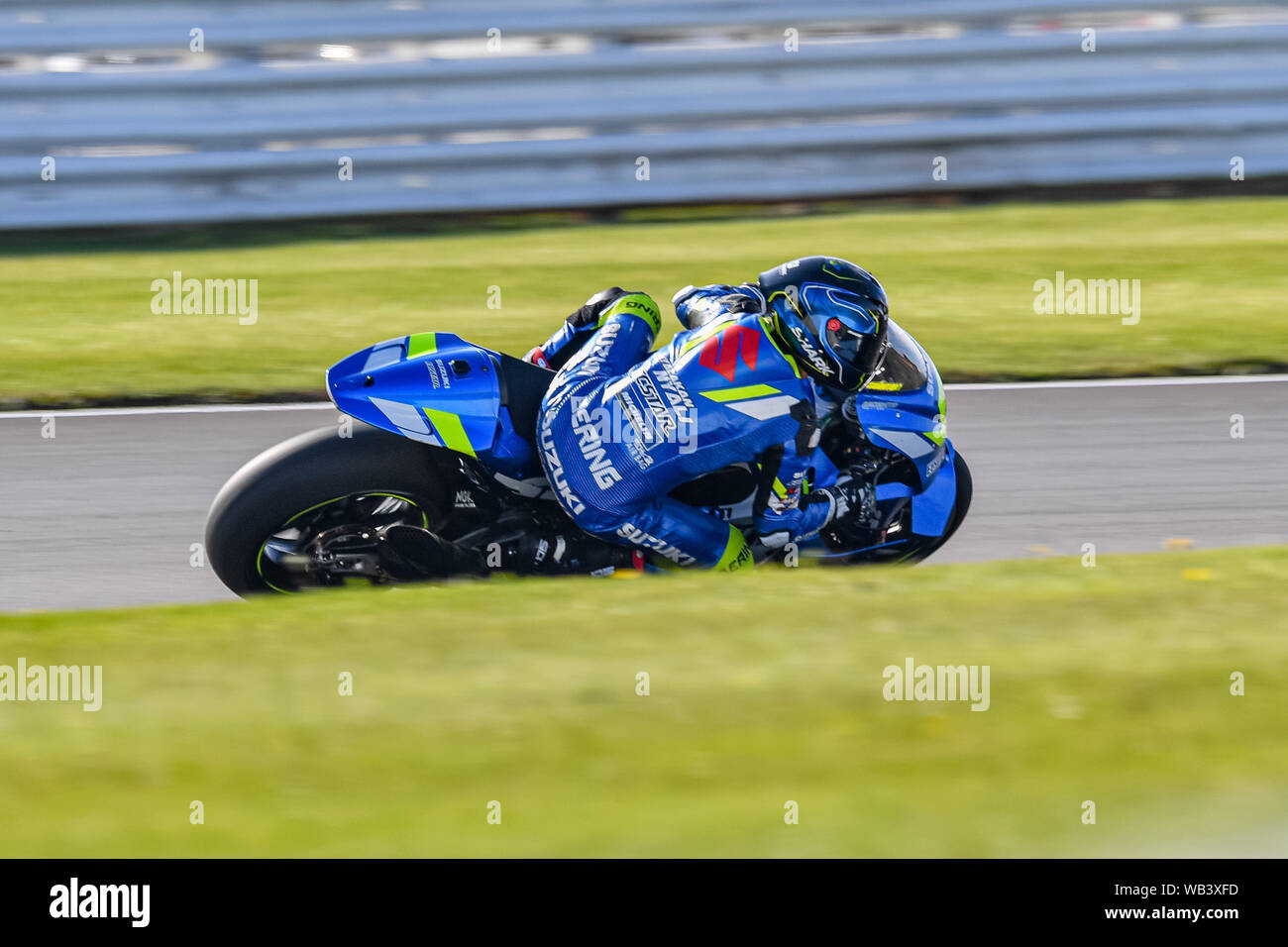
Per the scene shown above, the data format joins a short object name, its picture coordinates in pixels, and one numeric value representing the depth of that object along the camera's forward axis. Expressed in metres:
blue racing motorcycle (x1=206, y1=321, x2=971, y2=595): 9.77
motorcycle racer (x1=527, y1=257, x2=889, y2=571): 9.60
